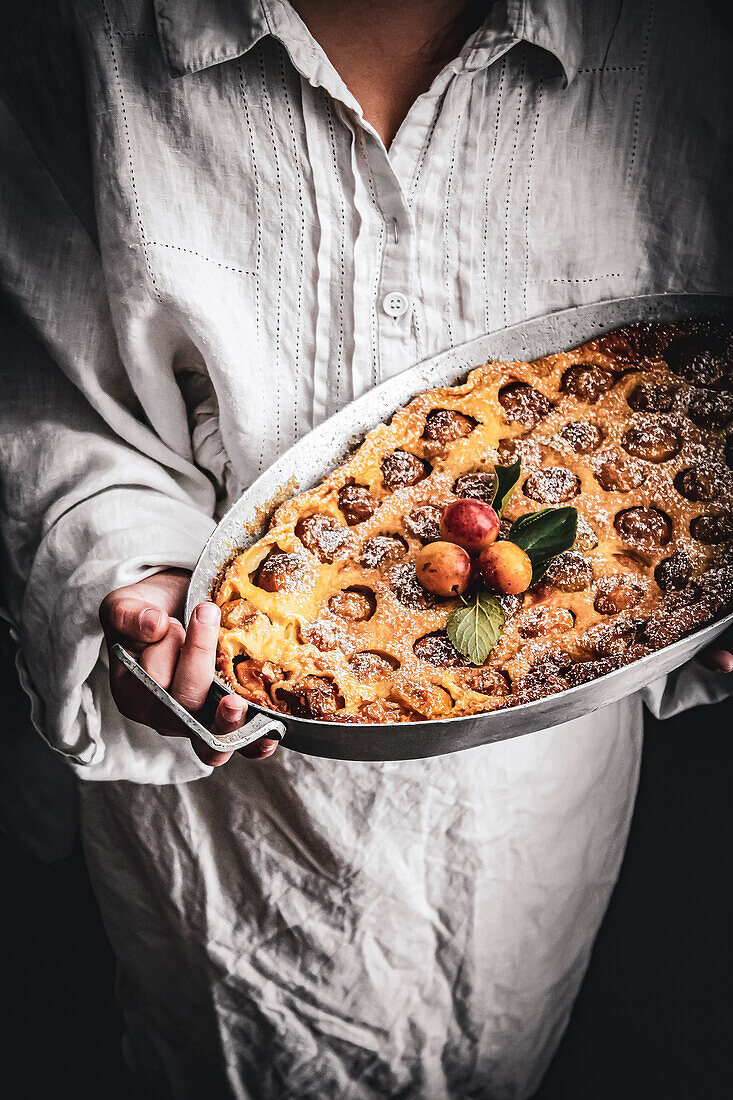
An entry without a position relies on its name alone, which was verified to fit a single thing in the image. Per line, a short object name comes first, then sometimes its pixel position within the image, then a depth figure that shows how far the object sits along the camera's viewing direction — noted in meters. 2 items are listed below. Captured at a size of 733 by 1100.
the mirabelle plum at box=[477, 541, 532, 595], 0.65
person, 0.70
